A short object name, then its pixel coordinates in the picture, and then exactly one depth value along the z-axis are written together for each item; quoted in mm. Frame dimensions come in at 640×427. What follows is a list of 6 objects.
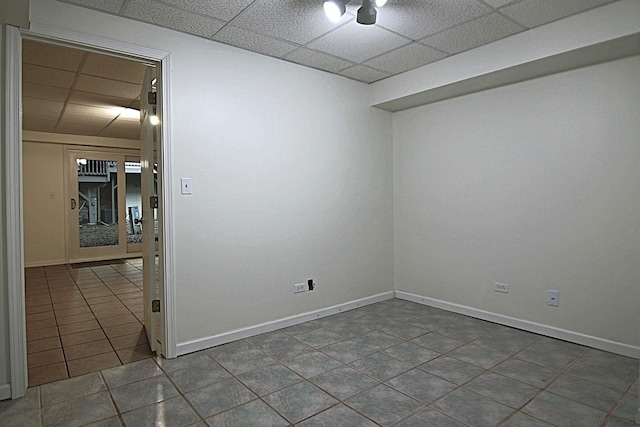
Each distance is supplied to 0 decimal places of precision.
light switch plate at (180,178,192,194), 2859
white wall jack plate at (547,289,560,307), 3141
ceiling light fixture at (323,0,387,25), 2289
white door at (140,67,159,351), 2939
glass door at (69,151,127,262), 7457
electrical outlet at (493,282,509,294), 3473
